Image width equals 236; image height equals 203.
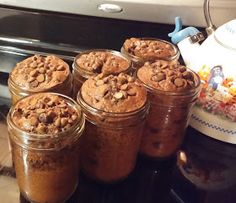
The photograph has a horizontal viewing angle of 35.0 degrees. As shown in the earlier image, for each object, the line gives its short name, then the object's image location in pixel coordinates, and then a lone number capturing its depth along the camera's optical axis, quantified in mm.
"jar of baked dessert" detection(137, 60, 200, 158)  544
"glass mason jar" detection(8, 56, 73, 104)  516
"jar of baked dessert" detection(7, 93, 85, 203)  443
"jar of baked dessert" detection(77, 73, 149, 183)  486
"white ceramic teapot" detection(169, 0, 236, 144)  615
